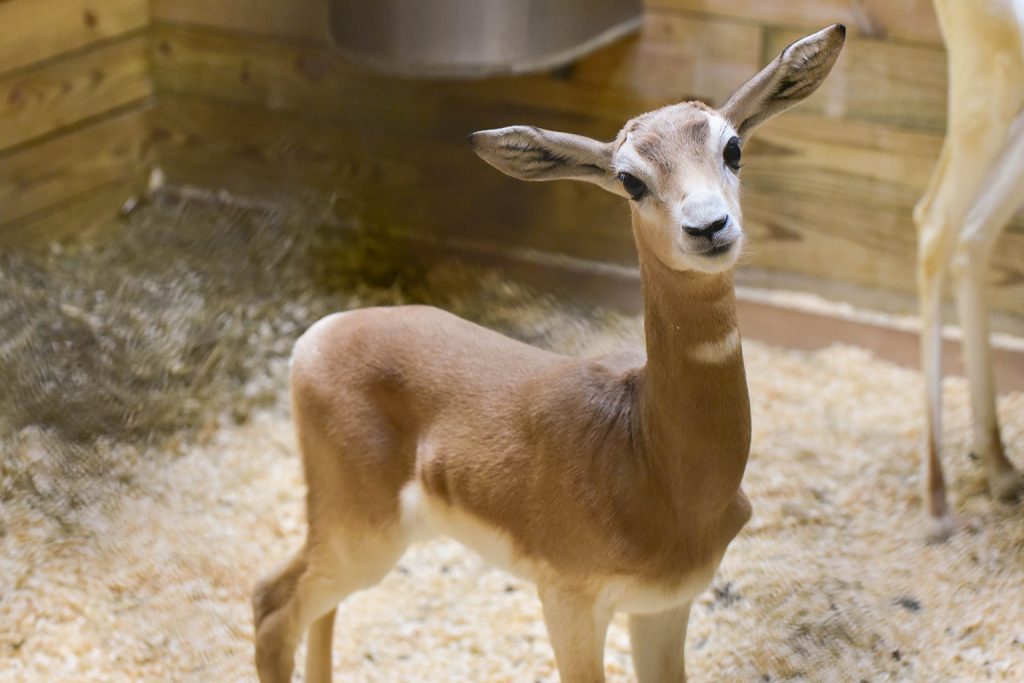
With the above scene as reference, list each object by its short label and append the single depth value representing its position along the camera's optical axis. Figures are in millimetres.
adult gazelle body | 2109
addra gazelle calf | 1368
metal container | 2436
